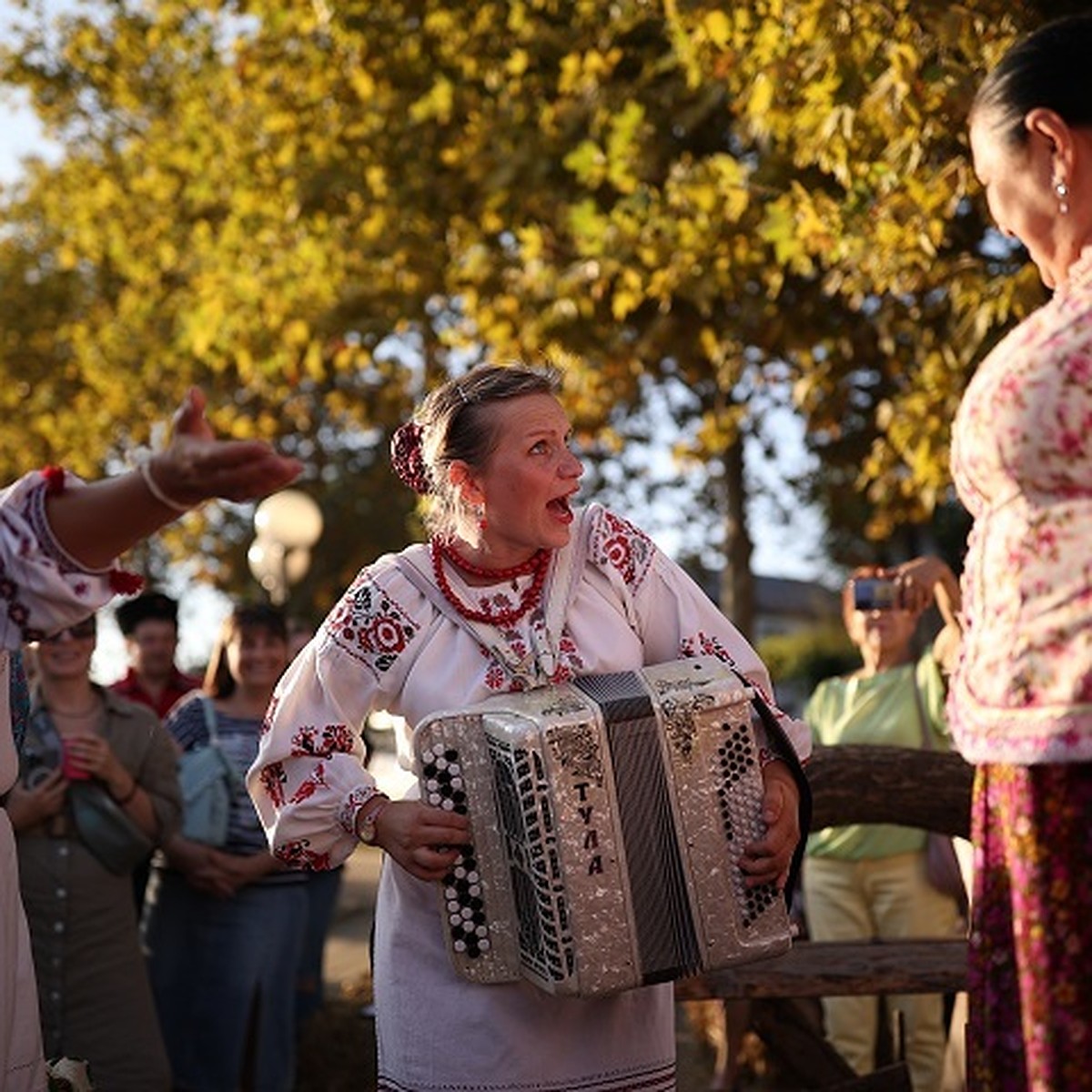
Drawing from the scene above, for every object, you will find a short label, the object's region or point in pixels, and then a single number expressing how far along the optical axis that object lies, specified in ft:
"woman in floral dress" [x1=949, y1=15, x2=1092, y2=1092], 8.64
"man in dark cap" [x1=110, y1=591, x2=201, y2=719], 27.55
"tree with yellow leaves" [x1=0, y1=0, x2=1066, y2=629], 21.90
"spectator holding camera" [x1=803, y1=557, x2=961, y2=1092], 23.12
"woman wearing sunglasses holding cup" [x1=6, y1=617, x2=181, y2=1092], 20.21
